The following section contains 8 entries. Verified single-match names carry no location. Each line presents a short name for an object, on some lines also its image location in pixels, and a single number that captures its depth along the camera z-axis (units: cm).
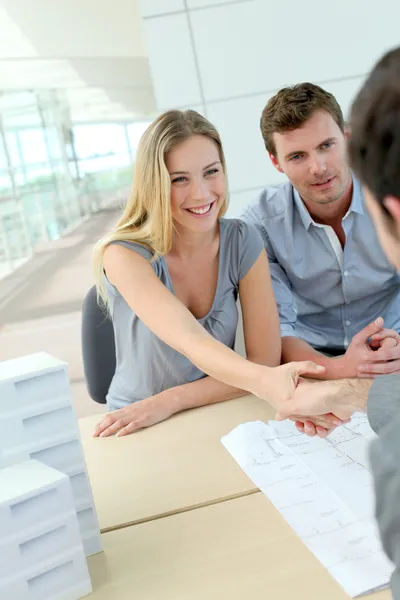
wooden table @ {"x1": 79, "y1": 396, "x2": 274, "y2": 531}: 125
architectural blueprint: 96
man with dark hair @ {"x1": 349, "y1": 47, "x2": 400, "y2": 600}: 57
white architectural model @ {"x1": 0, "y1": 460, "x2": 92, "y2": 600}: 94
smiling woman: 173
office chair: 219
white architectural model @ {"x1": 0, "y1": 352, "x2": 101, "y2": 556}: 107
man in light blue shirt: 207
